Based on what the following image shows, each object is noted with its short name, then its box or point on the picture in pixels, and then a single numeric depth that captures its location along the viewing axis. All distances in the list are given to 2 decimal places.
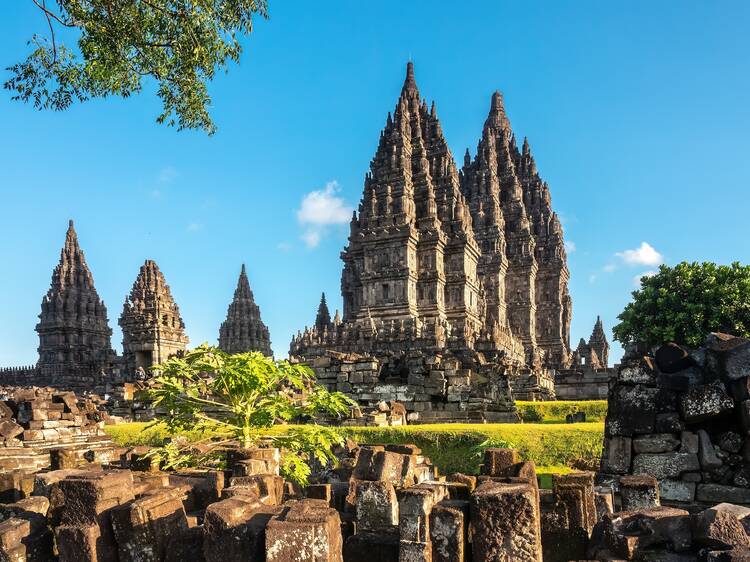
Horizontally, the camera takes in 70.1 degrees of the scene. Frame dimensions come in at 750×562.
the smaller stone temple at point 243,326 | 56.34
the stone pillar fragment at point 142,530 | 3.35
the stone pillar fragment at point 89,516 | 3.36
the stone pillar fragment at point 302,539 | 2.86
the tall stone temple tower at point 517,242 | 42.03
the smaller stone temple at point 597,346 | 45.62
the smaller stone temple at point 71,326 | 47.31
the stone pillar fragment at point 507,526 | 2.99
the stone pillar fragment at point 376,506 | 3.70
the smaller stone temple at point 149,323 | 38.25
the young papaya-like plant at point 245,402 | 5.70
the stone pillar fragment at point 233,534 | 3.01
